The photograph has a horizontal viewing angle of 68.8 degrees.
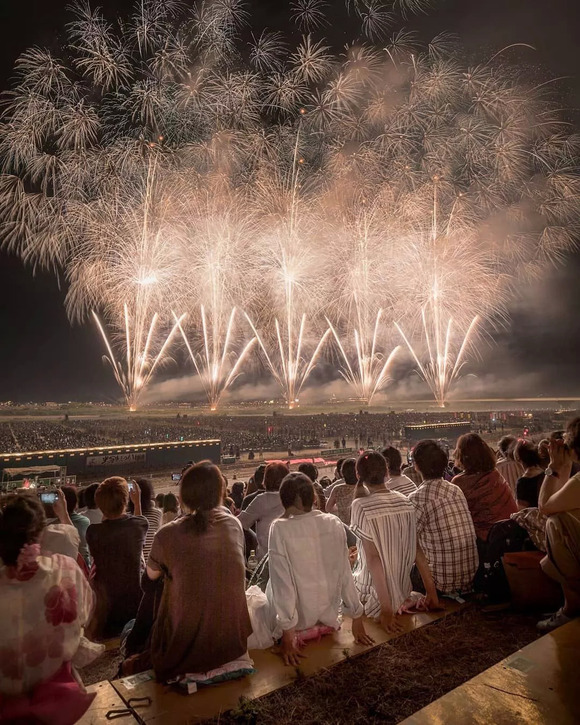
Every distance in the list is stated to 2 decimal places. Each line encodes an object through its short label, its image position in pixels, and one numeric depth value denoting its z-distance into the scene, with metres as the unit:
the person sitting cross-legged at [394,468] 4.45
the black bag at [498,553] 3.68
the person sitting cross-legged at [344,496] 5.58
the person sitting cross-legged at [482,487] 4.13
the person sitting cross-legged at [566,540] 2.88
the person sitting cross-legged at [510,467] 5.85
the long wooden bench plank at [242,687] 2.37
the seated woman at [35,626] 2.01
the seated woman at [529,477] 4.11
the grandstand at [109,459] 17.27
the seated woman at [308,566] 2.96
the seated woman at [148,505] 4.57
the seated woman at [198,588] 2.60
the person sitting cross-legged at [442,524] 3.74
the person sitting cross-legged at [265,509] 4.96
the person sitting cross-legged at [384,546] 3.39
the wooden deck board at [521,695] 1.89
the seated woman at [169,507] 6.07
